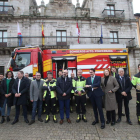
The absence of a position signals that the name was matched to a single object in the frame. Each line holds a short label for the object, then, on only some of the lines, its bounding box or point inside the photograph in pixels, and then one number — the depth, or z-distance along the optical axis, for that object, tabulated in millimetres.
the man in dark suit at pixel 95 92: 3850
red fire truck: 6197
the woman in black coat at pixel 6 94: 4492
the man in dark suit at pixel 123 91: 4055
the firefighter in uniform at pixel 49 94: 4379
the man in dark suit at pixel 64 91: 4137
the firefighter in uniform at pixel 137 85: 4038
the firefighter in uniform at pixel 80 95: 4273
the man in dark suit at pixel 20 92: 4277
